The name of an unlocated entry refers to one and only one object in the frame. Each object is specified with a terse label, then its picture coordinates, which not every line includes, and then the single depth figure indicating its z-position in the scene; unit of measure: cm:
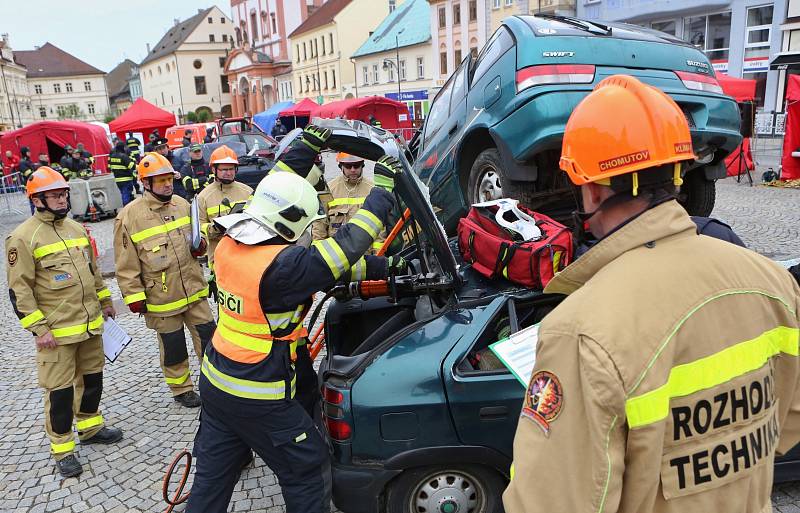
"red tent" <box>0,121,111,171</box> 2031
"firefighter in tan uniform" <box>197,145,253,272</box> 569
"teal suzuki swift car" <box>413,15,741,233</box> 428
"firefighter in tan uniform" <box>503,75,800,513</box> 116
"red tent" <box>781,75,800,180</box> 1247
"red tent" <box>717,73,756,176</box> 1403
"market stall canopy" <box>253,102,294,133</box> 3464
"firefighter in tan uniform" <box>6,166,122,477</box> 386
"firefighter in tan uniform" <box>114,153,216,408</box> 448
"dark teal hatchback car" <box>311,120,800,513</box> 272
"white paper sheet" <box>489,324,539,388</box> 228
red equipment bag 322
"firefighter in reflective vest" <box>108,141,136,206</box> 1348
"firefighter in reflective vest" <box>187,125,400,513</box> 257
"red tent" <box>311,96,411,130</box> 2544
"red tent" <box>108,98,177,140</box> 2180
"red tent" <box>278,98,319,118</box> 2965
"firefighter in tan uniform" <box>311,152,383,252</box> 570
